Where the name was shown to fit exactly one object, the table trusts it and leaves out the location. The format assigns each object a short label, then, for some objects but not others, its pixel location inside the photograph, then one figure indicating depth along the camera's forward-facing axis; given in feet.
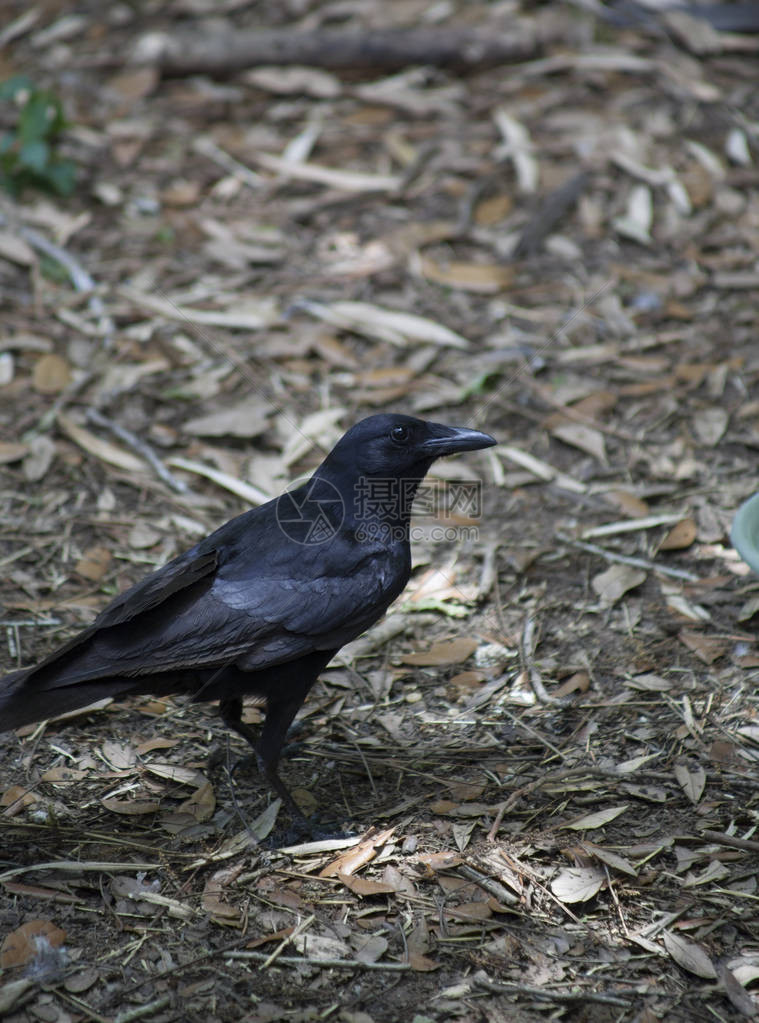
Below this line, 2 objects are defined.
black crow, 24.52
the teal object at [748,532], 26.55
